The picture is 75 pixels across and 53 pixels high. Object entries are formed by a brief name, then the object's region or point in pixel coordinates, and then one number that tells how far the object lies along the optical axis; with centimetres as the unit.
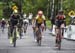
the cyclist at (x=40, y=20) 2281
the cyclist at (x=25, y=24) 3382
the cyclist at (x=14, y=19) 2206
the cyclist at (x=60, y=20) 2066
